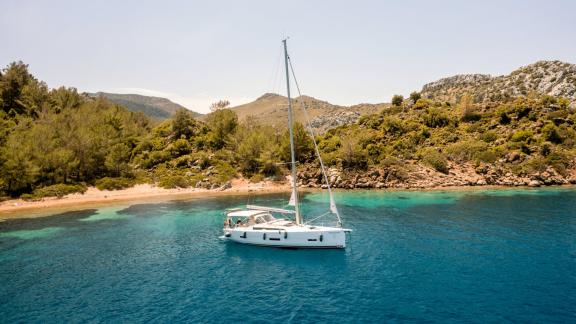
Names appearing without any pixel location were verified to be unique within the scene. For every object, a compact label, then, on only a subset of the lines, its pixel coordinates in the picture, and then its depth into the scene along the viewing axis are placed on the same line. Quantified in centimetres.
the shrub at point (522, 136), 8756
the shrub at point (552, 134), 8650
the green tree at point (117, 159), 9162
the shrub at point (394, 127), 10788
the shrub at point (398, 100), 13412
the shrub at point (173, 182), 9019
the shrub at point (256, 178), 9359
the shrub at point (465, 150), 8681
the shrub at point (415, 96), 13012
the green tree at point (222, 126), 11925
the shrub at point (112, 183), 8588
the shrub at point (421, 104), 12430
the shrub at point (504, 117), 9988
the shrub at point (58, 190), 7619
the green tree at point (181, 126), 12781
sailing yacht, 3725
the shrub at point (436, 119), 10900
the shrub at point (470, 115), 10836
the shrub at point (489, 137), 9262
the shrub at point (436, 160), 8450
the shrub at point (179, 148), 11538
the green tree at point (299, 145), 9750
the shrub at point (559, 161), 7594
